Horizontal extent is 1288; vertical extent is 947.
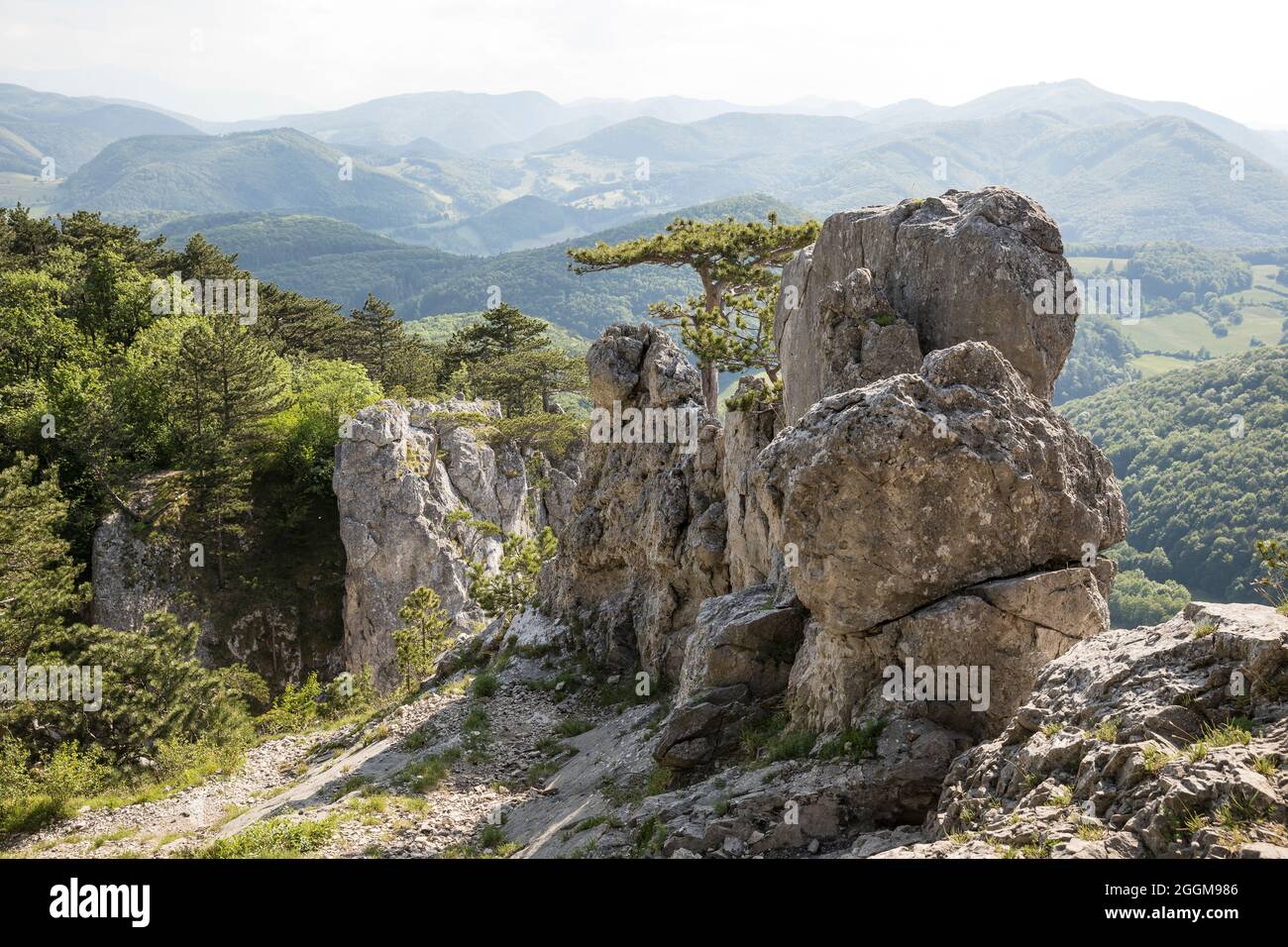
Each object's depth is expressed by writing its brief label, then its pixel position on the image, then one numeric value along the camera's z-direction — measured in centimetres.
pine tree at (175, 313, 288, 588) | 4262
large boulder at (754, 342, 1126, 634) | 1357
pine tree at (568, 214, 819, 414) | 3447
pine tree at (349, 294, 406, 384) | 7156
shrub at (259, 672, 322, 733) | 3209
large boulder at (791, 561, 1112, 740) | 1350
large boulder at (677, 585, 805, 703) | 1703
